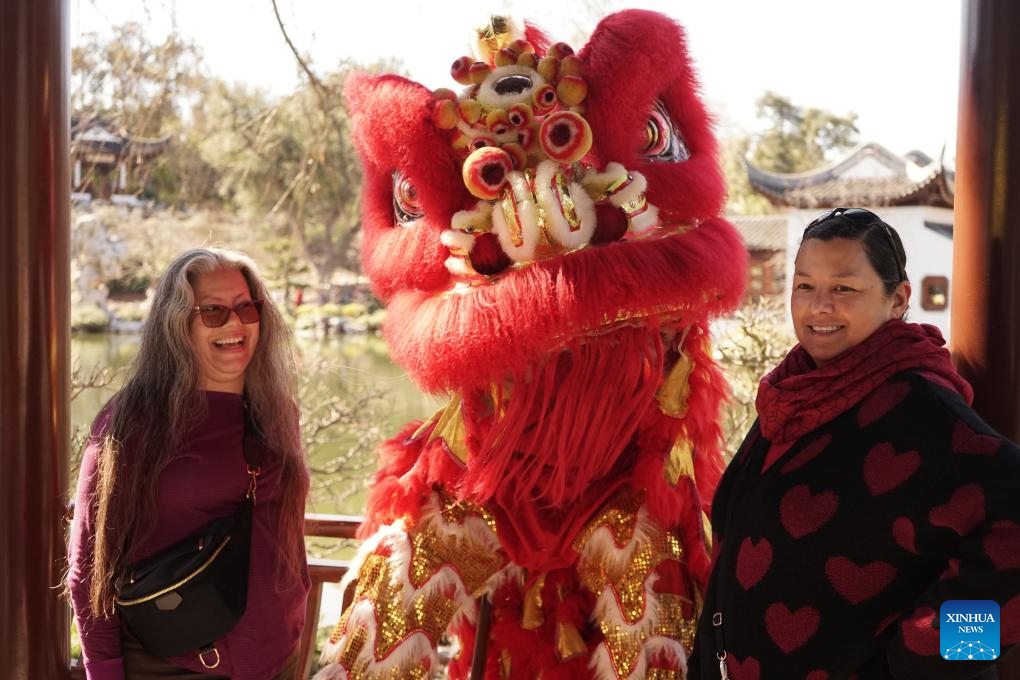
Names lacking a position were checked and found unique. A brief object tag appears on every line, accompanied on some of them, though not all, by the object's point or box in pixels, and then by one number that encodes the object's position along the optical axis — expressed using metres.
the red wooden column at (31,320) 2.00
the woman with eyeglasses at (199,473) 1.62
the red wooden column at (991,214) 1.66
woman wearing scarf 1.14
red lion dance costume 1.67
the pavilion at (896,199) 9.95
